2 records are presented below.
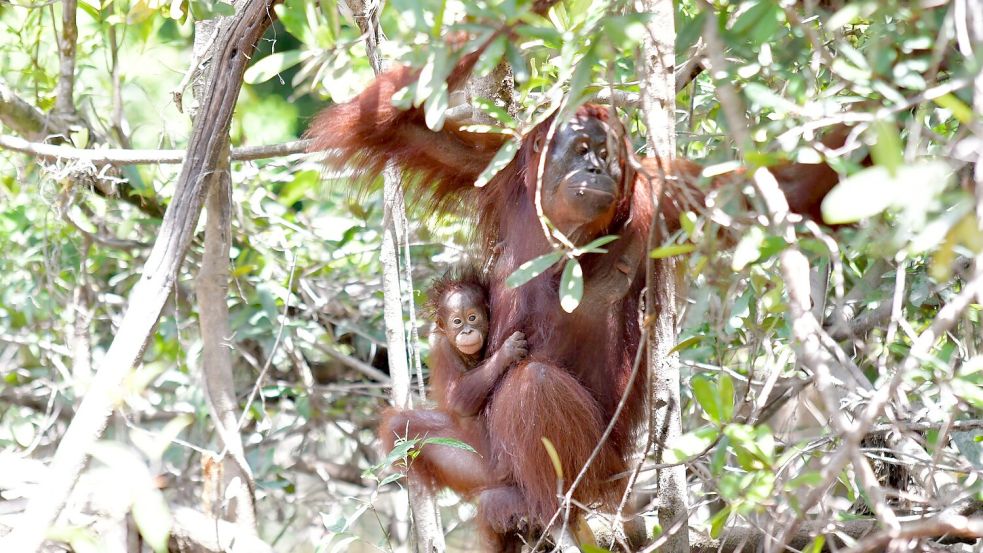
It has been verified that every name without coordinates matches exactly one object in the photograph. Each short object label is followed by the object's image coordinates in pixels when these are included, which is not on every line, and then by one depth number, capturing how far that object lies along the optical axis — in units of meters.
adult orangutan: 6.61
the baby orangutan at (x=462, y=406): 7.24
